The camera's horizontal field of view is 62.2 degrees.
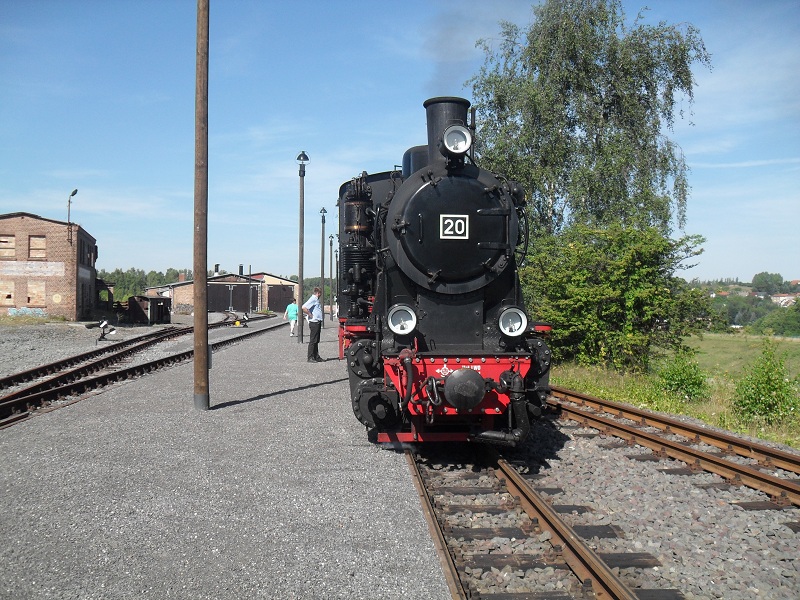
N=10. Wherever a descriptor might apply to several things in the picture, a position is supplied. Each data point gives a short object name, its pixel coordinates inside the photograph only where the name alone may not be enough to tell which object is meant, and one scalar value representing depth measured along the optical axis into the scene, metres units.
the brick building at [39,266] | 30.66
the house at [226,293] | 62.72
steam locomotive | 5.95
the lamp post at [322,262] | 38.84
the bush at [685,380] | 11.09
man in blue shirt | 15.10
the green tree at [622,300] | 12.86
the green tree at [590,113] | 19.92
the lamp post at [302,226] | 20.08
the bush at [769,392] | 9.16
